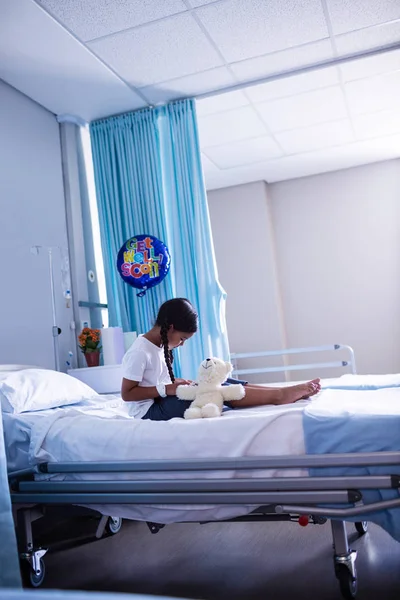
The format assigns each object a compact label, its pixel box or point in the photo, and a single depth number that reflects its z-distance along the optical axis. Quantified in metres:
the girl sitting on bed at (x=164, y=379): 2.41
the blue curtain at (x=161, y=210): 3.87
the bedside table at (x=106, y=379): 3.46
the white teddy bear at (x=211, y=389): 2.31
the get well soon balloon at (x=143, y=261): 3.79
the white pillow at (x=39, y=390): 2.54
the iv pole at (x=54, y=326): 3.51
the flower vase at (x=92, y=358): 3.67
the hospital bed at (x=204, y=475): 1.74
